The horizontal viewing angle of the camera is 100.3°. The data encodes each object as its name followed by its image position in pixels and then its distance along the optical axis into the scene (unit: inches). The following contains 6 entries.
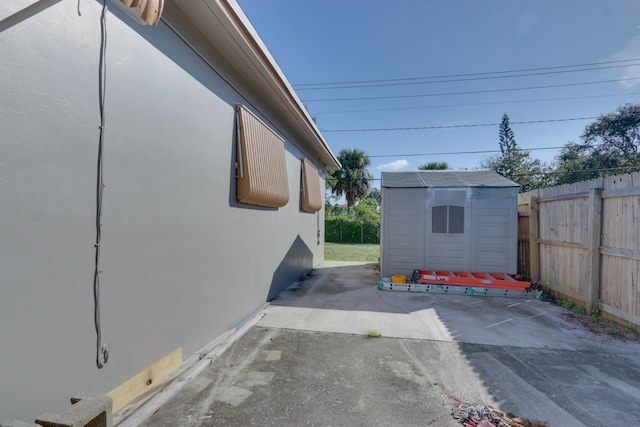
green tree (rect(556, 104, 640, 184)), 676.1
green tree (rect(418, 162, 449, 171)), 761.0
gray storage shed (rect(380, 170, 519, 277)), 248.8
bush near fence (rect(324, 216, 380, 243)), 687.1
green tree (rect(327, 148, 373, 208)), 774.5
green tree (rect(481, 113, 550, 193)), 828.0
